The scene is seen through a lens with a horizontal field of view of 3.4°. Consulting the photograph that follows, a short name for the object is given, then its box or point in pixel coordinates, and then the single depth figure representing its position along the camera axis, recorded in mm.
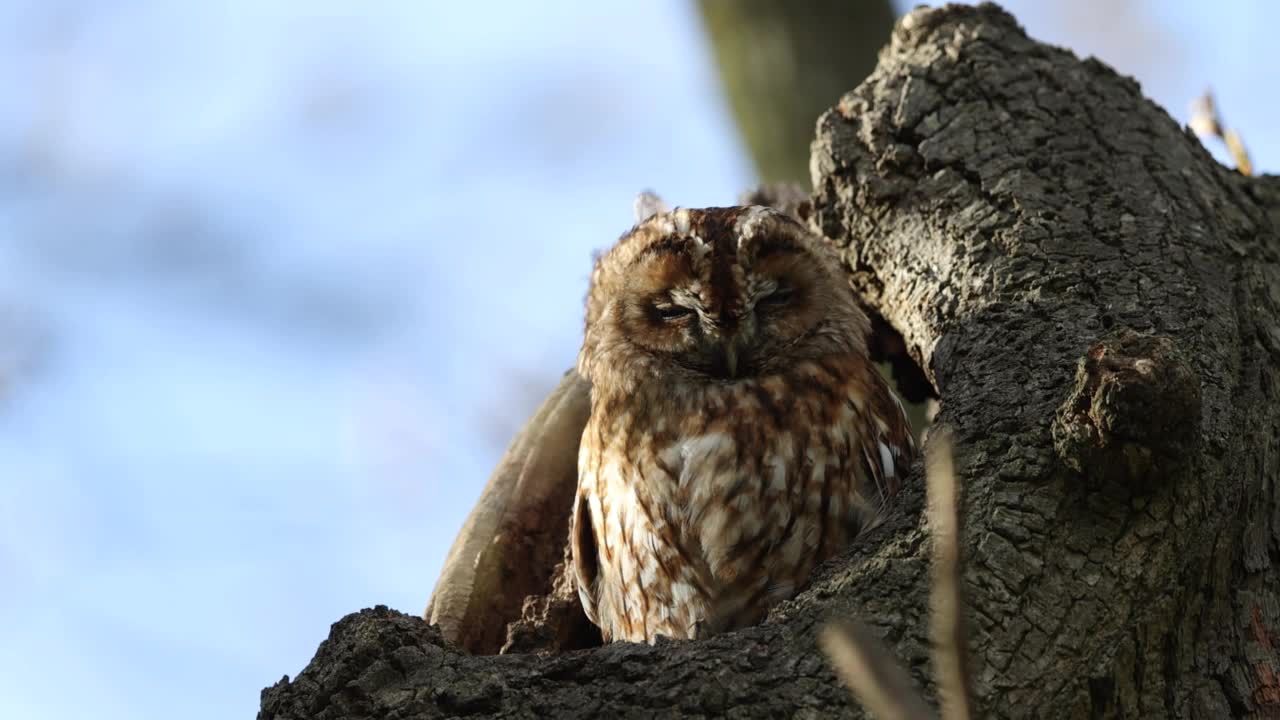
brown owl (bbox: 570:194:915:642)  12216
